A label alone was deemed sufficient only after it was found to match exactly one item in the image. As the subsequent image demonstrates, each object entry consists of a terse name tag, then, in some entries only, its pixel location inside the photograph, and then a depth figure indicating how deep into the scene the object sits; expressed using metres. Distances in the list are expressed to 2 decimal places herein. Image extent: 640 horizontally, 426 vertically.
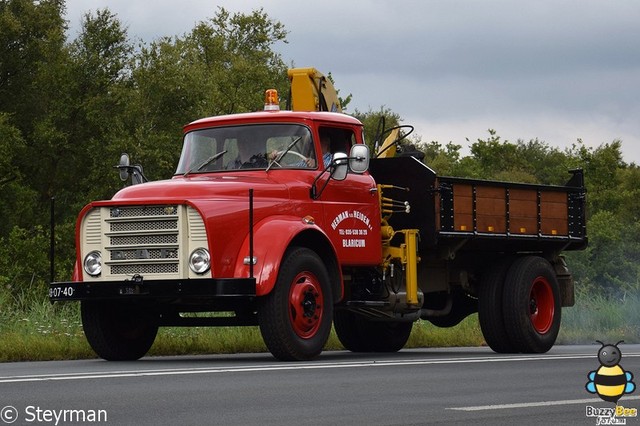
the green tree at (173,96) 54.31
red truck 14.90
